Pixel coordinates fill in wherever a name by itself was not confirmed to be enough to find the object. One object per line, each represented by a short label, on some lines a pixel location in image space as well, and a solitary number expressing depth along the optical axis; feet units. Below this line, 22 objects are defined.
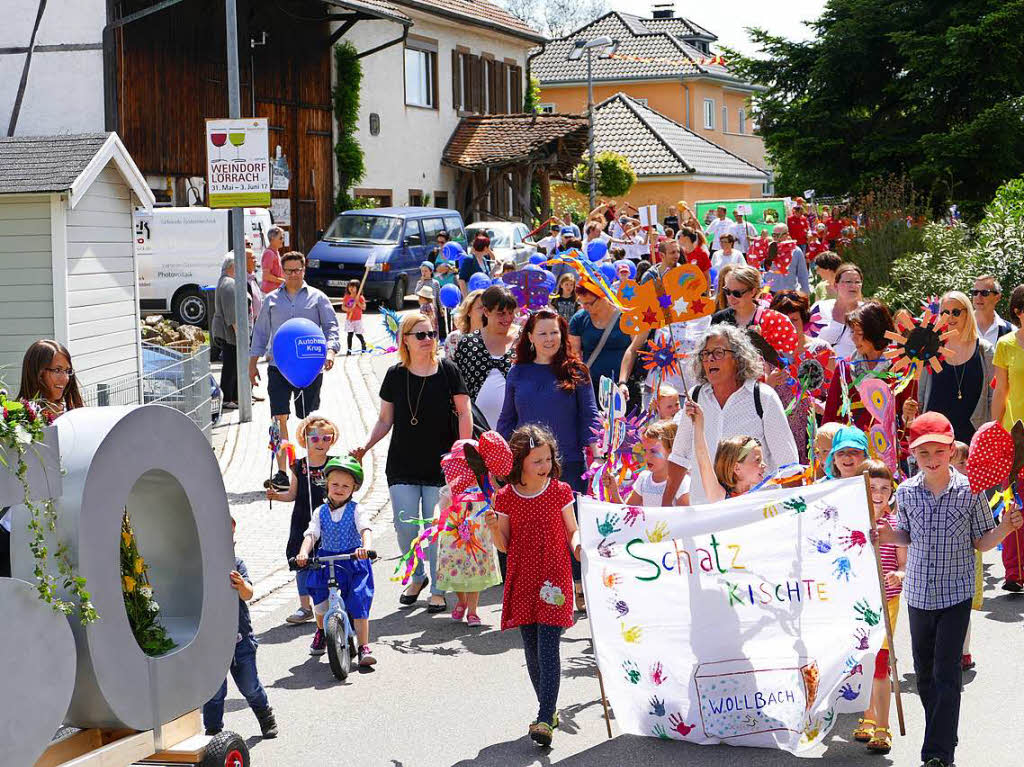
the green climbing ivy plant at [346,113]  110.73
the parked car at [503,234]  104.37
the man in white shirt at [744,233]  79.46
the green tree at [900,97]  93.61
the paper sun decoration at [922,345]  27.25
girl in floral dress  28.07
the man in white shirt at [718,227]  81.35
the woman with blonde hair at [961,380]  29.96
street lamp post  114.93
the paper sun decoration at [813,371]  30.04
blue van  91.76
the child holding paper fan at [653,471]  25.76
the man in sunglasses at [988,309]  32.68
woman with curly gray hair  22.74
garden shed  52.54
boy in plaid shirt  19.01
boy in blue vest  25.21
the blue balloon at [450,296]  59.77
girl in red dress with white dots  21.20
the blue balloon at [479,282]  42.27
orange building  193.57
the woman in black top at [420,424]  29.04
